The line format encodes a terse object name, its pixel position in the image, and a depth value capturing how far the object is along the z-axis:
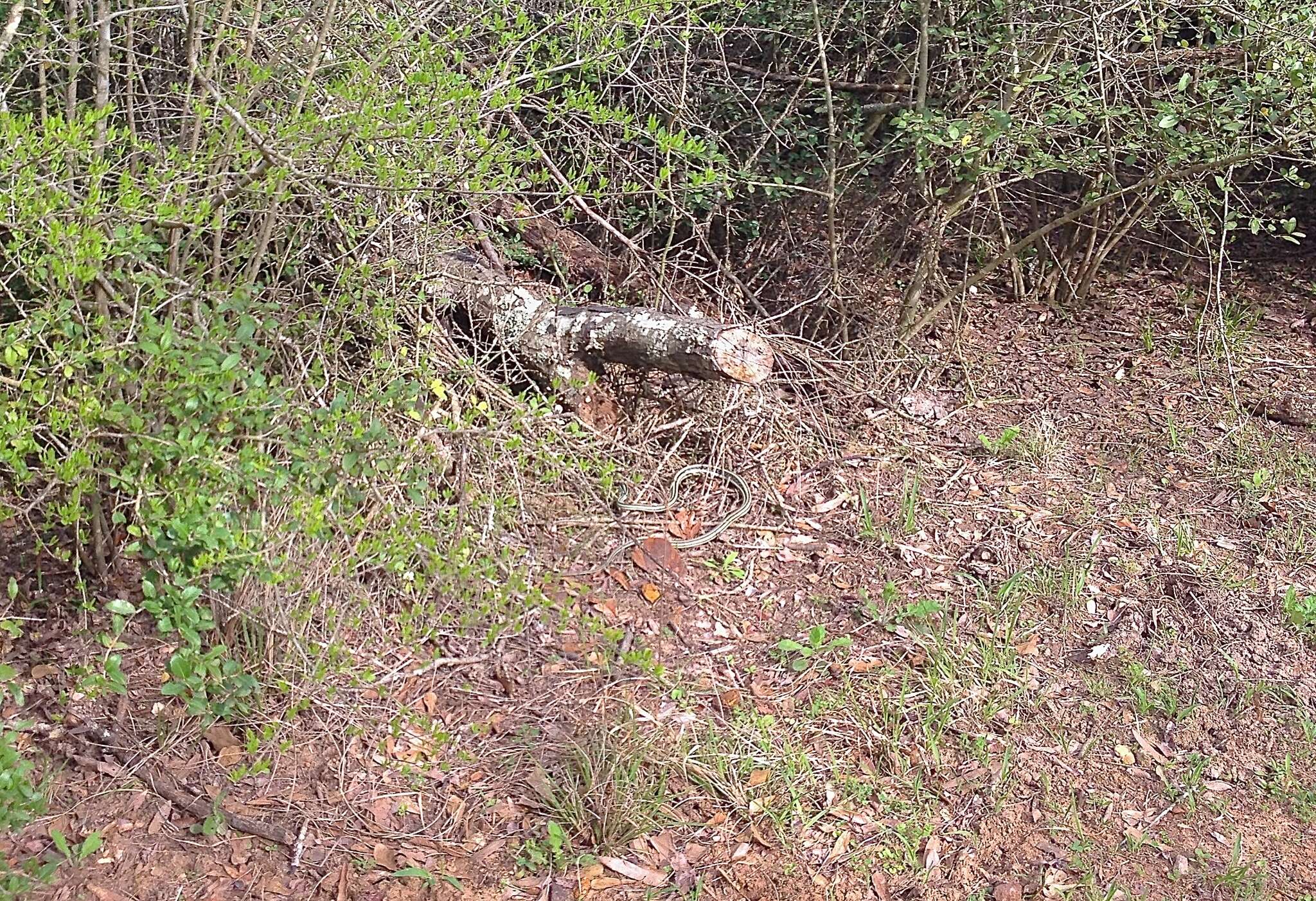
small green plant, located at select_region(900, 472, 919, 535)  4.45
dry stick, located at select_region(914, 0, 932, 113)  4.79
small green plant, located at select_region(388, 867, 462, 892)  2.88
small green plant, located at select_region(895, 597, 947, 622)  3.93
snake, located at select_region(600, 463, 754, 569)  4.27
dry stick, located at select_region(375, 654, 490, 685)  3.44
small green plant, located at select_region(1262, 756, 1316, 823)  3.24
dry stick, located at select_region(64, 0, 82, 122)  2.97
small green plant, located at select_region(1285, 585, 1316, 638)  3.91
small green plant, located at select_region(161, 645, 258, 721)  2.79
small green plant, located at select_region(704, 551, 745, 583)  4.19
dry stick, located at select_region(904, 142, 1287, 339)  4.75
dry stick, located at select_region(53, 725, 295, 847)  2.93
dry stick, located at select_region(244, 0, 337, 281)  3.02
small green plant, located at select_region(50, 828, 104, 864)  2.74
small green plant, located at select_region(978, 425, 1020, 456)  4.96
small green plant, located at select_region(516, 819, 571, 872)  2.98
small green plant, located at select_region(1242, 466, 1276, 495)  4.68
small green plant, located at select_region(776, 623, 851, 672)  3.79
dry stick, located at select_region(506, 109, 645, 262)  3.39
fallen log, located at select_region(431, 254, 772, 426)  4.17
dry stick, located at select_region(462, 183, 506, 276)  4.44
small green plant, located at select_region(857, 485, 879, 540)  4.39
